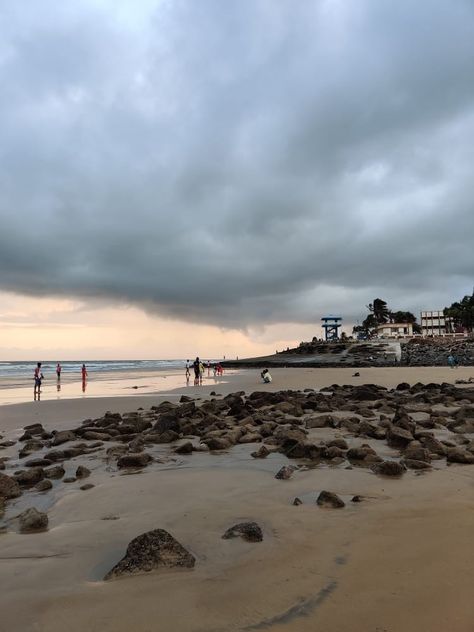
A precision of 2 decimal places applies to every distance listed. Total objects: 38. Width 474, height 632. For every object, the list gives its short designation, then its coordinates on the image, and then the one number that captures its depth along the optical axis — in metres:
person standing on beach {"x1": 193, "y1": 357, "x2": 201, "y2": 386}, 35.14
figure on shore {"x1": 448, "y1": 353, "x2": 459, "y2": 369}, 48.49
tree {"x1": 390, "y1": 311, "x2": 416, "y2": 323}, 159.50
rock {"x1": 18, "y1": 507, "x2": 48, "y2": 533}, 5.11
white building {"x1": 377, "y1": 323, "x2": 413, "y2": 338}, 137.88
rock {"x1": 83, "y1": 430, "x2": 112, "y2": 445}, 10.97
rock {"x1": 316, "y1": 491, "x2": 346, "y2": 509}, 5.32
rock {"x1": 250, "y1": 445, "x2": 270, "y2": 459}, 8.41
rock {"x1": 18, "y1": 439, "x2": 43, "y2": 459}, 9.74
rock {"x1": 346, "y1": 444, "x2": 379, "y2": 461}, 7.69
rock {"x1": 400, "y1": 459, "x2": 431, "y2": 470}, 7.02
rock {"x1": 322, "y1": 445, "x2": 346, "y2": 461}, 7.92
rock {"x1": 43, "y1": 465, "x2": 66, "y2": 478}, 7.64
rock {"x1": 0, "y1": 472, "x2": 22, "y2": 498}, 6.39
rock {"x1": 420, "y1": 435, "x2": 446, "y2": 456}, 8.00
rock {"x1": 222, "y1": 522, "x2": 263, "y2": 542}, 4.42
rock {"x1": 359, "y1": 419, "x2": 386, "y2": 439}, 9.67
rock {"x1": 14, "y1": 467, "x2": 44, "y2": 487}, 7.18
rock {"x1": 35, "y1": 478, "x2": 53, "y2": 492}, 6.88
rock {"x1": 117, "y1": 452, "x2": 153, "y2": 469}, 8.15
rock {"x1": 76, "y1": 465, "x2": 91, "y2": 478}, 7.53
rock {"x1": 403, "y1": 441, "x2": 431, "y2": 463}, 7.46
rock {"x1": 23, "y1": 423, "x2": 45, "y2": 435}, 12.60
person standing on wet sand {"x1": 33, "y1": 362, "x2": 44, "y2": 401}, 25.12
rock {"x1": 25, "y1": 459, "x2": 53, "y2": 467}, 8.55
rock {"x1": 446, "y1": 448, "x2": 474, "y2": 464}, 7.38
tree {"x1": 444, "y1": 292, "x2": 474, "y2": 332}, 124.57
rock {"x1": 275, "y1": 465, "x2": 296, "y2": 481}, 6.79
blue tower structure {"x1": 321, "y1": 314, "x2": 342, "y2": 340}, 129.75
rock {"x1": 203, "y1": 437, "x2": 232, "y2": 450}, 9.42
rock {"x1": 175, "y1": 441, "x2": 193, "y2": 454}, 9.16
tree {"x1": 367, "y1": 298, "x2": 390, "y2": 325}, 160.62
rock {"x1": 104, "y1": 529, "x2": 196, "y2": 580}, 3.75
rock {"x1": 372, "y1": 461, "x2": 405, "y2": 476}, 6.65
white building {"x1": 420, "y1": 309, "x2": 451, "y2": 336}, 171.86
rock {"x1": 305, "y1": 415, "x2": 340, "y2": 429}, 11.30
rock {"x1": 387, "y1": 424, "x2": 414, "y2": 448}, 8.77
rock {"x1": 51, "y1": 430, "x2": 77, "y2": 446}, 10.84
